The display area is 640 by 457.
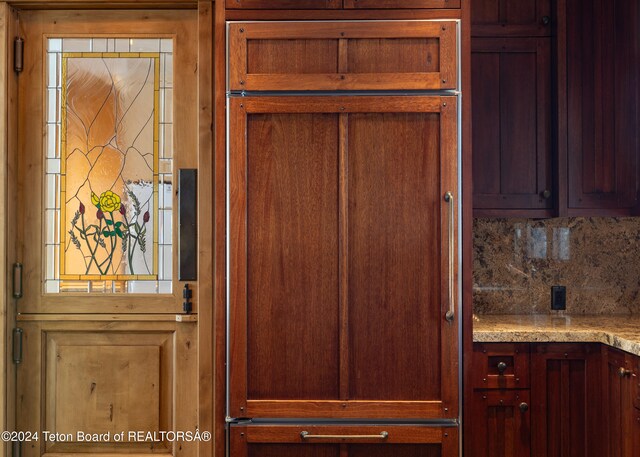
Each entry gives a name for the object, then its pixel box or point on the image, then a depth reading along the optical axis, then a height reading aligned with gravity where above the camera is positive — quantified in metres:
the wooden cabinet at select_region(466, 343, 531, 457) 2.21 -0.63
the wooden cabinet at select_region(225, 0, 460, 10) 2.11 +0.84
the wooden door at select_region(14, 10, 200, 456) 2.47 +0.05
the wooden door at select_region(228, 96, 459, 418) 2.10 -0.09
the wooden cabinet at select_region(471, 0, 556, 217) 2.55 +0.59
